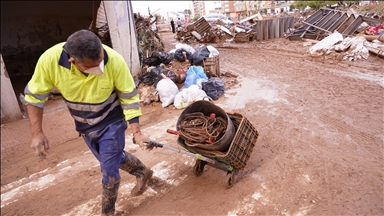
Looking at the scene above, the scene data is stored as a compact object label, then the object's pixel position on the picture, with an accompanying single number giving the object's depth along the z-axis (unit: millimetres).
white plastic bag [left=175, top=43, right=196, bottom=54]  8203
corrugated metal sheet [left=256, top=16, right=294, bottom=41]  14961
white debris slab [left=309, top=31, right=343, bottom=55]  9632
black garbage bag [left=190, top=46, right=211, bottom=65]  7207
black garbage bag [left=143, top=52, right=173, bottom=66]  7934
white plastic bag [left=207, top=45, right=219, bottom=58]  7386
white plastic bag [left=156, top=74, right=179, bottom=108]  6094
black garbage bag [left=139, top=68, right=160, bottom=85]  6907
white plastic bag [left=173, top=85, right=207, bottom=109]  5793
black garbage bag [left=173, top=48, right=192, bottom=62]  7961
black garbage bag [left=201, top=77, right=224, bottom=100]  6094
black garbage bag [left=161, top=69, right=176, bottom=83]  6742
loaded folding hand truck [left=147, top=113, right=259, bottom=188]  2771
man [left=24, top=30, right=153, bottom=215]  1994
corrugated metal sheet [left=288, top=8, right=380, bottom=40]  11344
